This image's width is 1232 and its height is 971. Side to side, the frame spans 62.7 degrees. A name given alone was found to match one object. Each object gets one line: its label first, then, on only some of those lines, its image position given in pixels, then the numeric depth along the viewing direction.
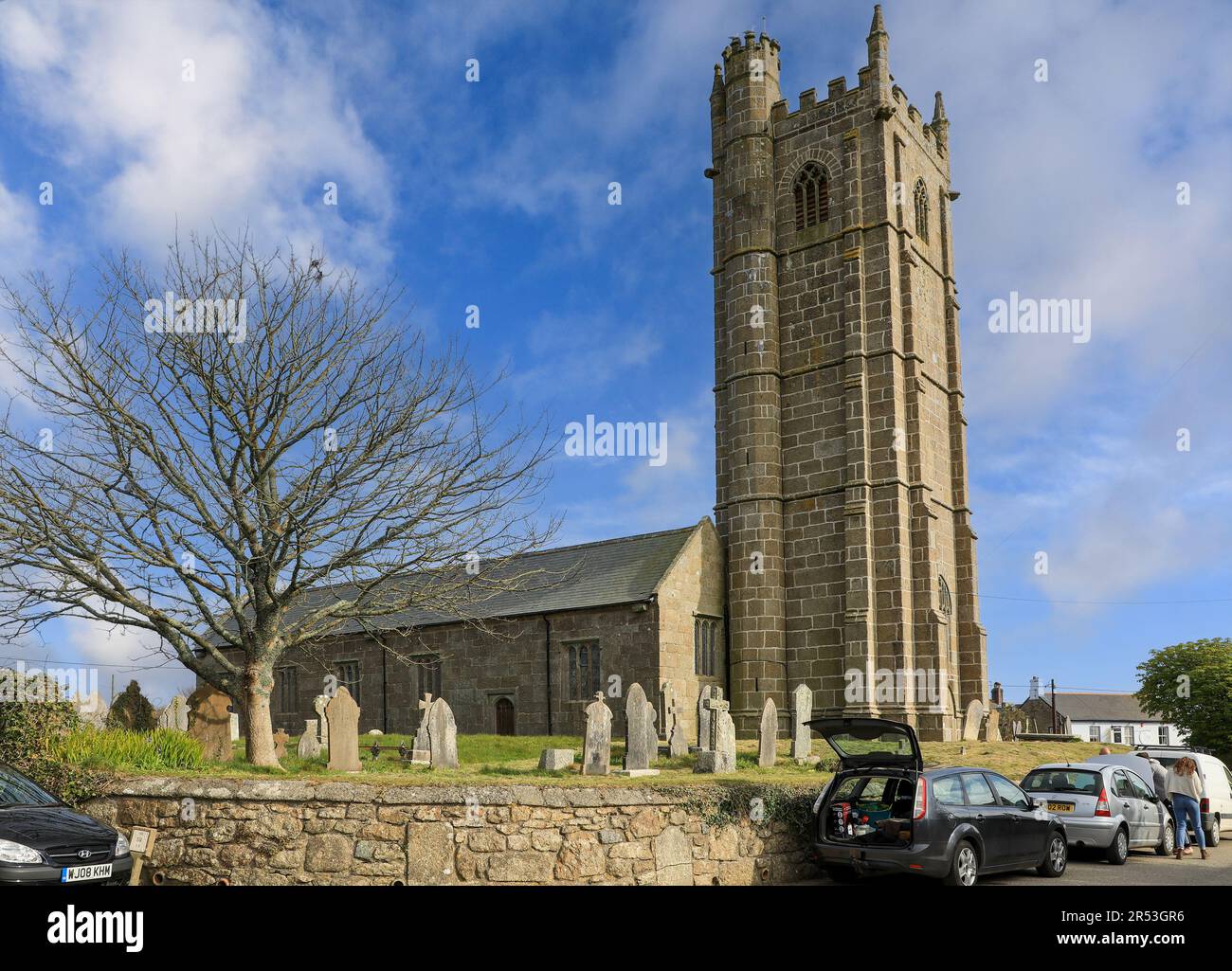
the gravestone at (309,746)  22.83
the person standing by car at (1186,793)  18.09
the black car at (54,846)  11.02
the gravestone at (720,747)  18.70
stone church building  30.97
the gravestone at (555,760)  17.25
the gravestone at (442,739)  17.08
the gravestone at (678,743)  22.19
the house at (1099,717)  87.58
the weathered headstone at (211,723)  18.31
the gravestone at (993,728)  32.12
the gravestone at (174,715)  22.76
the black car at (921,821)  12.69
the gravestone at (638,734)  17.11
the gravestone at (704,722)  21.66
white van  19.95
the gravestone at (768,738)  21.11
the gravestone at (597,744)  16.58
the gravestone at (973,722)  30.48
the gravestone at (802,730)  22.39
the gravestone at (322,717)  23.48
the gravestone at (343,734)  15.95
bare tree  17.16
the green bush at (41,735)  13.81
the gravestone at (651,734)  17.25
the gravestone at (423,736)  20.20
